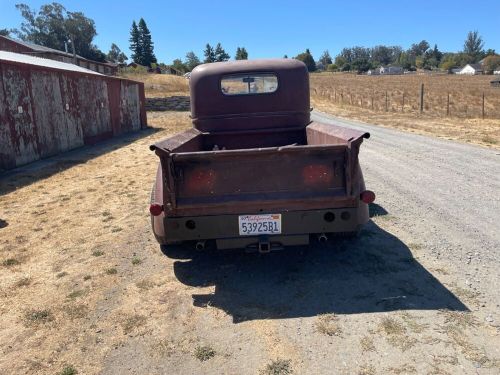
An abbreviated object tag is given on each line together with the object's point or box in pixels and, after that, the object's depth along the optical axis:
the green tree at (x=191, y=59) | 107.38
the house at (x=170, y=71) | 78.69
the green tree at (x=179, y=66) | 90.89
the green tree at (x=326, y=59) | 167.62
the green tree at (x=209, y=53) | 117.14
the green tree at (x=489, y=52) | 139.94
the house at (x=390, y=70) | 116.69
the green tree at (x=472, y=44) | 149.12
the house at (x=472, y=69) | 104.03
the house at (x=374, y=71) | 110.84
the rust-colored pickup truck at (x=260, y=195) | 3.79
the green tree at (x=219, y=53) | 116.30
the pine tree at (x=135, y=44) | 109.44
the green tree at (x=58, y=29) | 87.25
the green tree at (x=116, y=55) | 112.88
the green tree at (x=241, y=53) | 104.13
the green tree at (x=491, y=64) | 100.40
